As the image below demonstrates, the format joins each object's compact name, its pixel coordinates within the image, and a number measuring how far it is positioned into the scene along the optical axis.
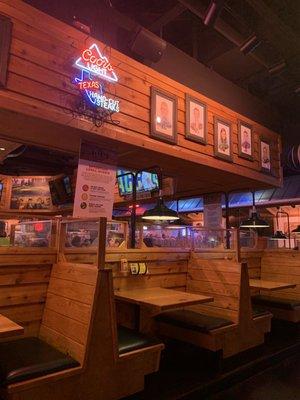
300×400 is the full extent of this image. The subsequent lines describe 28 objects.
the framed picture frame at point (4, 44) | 2.84
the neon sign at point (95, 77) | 3.41
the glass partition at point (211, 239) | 4.90
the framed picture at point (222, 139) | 4.93
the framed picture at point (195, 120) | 4.52
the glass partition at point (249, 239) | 6.41
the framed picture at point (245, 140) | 5.39
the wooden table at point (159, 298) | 3.14
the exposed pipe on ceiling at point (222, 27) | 4.14
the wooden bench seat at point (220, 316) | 3.77
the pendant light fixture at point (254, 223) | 6.14
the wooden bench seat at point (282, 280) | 5.16
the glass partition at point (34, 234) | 3.58
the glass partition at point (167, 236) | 4.93
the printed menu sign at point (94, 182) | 3.47
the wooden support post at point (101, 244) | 2.82
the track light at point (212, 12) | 3.85
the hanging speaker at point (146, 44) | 4.20
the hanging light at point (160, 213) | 4.13
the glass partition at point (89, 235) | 3.68
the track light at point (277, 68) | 5.34
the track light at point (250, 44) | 4.60
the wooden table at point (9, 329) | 2.18
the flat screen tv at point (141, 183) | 6.34
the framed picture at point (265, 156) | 5.79
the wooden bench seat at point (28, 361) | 2.29
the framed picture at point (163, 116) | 4.07
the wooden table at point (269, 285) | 4.69
